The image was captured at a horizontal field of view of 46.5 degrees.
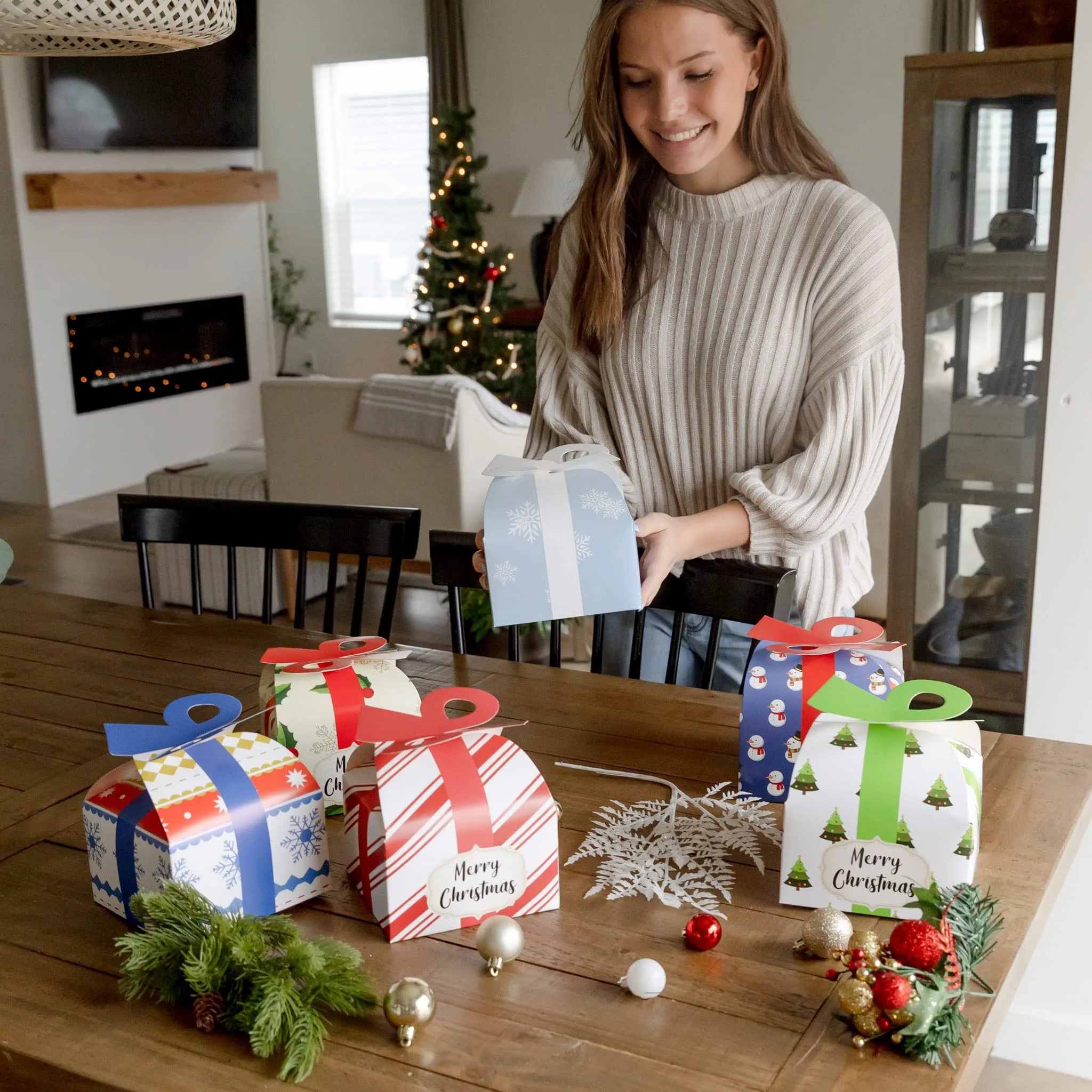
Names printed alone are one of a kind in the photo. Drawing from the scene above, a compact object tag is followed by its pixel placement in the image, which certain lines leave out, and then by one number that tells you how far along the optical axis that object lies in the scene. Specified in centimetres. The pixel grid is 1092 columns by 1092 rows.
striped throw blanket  387
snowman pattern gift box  111
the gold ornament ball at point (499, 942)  89
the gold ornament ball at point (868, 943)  81
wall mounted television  610
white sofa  398
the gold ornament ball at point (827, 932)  89
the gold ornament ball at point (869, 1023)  80
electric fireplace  644
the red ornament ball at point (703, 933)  92
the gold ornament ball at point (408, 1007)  81
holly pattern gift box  112
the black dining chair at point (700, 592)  150
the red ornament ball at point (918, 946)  80
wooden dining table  80
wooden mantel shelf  600
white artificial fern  101
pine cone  84
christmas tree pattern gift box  92
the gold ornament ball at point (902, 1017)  78
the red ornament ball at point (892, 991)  78
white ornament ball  85
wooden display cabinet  286
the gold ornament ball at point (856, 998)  79
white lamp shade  654
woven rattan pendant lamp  121
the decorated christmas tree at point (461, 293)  535
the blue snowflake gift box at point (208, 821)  91
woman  150
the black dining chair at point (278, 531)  183
